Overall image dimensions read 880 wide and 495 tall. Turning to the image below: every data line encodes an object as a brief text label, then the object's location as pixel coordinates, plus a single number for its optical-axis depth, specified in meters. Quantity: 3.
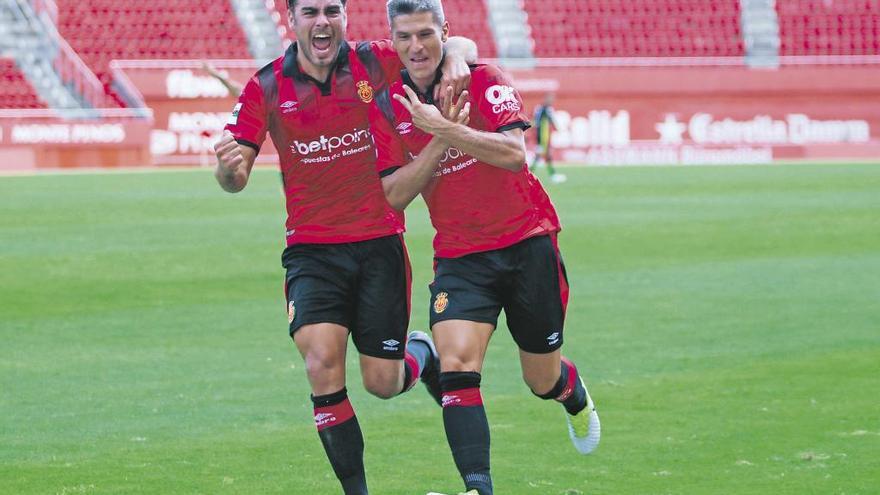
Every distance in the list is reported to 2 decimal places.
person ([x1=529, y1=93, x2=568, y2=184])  68.62
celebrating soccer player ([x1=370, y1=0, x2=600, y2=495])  12.34
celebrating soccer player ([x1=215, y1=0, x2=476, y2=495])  12.73
